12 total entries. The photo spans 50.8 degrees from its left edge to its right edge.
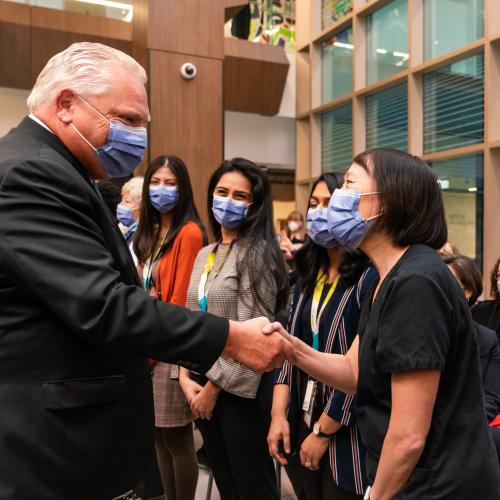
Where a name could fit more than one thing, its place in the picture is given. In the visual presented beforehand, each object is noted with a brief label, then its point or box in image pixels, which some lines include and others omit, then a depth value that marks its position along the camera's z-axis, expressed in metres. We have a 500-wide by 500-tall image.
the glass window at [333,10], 7.69
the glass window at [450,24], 5.77
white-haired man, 1.11
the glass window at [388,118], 6.92
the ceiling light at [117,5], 6.93
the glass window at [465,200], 5.82
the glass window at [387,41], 6.80
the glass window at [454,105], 5.80
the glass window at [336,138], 7.99
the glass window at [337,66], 7.84
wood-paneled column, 4.79
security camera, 4.87
